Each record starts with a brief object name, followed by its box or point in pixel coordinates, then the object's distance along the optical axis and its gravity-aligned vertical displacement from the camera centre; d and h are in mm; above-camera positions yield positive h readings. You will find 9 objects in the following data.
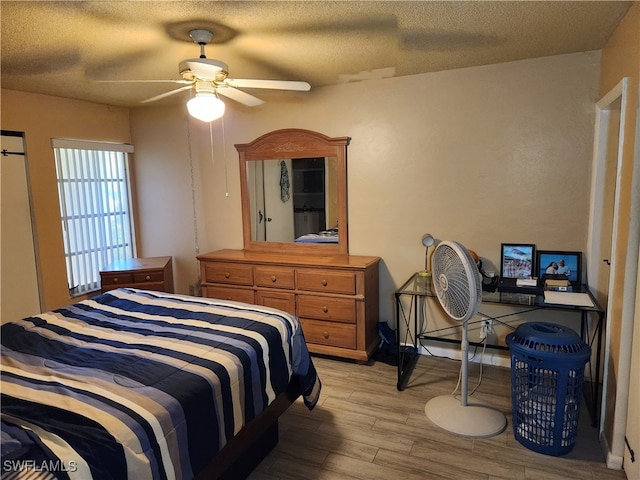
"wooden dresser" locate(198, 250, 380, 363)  3283 -785
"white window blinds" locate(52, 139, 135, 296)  3986 -42
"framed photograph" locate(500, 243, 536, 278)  3061 -494
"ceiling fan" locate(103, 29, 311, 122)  2217 +701
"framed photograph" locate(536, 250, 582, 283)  2920 -505
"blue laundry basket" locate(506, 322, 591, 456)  2166 -1052
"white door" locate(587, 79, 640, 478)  1998 -382
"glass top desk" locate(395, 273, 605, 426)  2451 -954
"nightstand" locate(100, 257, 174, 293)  3904 -715
